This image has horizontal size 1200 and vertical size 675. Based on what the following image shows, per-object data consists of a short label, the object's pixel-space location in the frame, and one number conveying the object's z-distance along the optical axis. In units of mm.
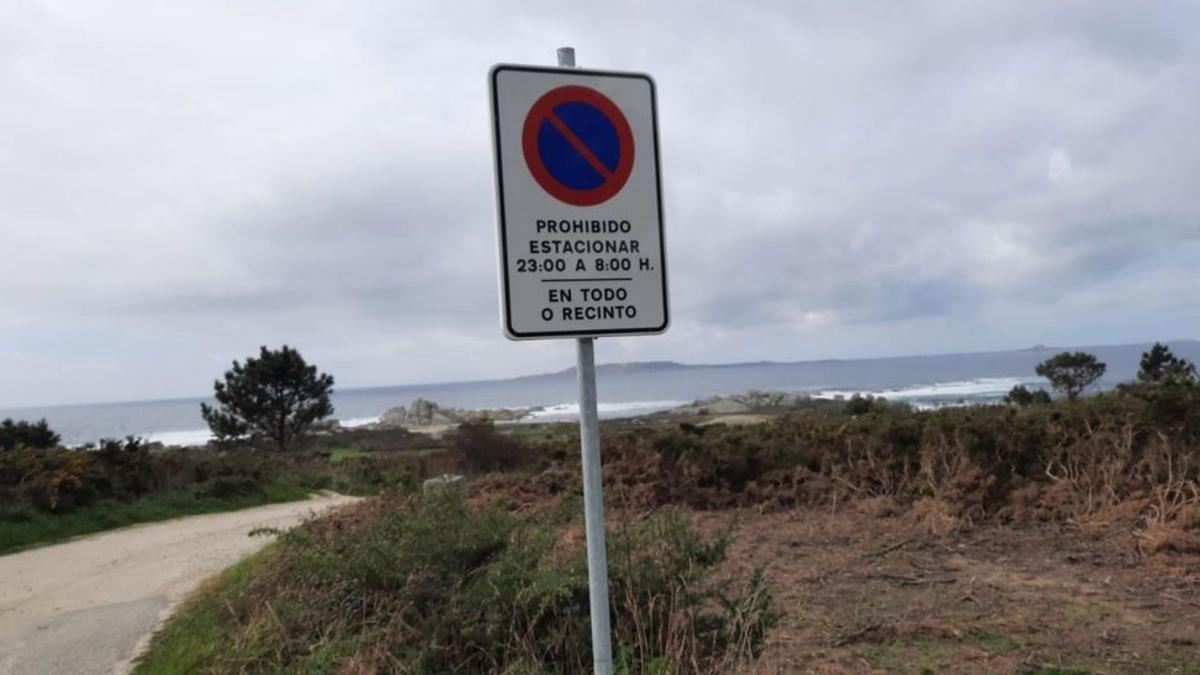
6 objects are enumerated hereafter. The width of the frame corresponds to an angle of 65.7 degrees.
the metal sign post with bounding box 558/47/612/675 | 2654
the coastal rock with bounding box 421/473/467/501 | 6605
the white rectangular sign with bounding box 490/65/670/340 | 2568
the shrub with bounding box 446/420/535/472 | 21266
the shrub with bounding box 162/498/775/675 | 4473
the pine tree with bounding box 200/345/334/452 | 38094
